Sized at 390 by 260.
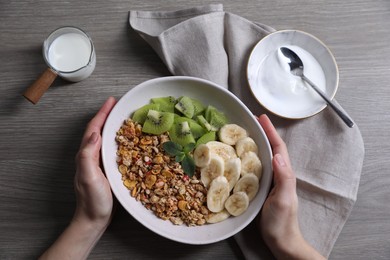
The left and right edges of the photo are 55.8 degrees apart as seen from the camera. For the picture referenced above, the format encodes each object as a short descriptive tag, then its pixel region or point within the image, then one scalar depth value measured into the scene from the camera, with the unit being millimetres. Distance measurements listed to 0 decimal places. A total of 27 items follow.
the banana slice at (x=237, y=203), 898
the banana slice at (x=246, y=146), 938
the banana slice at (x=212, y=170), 908
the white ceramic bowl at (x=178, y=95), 882
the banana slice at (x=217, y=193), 900
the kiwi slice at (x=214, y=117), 969
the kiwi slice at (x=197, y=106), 982
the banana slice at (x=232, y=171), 910
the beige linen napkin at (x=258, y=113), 980
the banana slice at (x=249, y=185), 911
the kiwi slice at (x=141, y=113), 952
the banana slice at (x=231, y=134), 956
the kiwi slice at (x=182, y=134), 926
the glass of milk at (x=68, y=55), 965
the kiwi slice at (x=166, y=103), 975
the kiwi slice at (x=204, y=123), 953
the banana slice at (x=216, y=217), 911
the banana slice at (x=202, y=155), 894
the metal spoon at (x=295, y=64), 1002
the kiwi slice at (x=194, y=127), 949
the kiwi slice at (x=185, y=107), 956
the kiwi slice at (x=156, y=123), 926
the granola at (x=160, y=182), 904
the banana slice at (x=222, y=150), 934
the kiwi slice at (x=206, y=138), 947
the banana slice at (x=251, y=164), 926
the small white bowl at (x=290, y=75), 1000
